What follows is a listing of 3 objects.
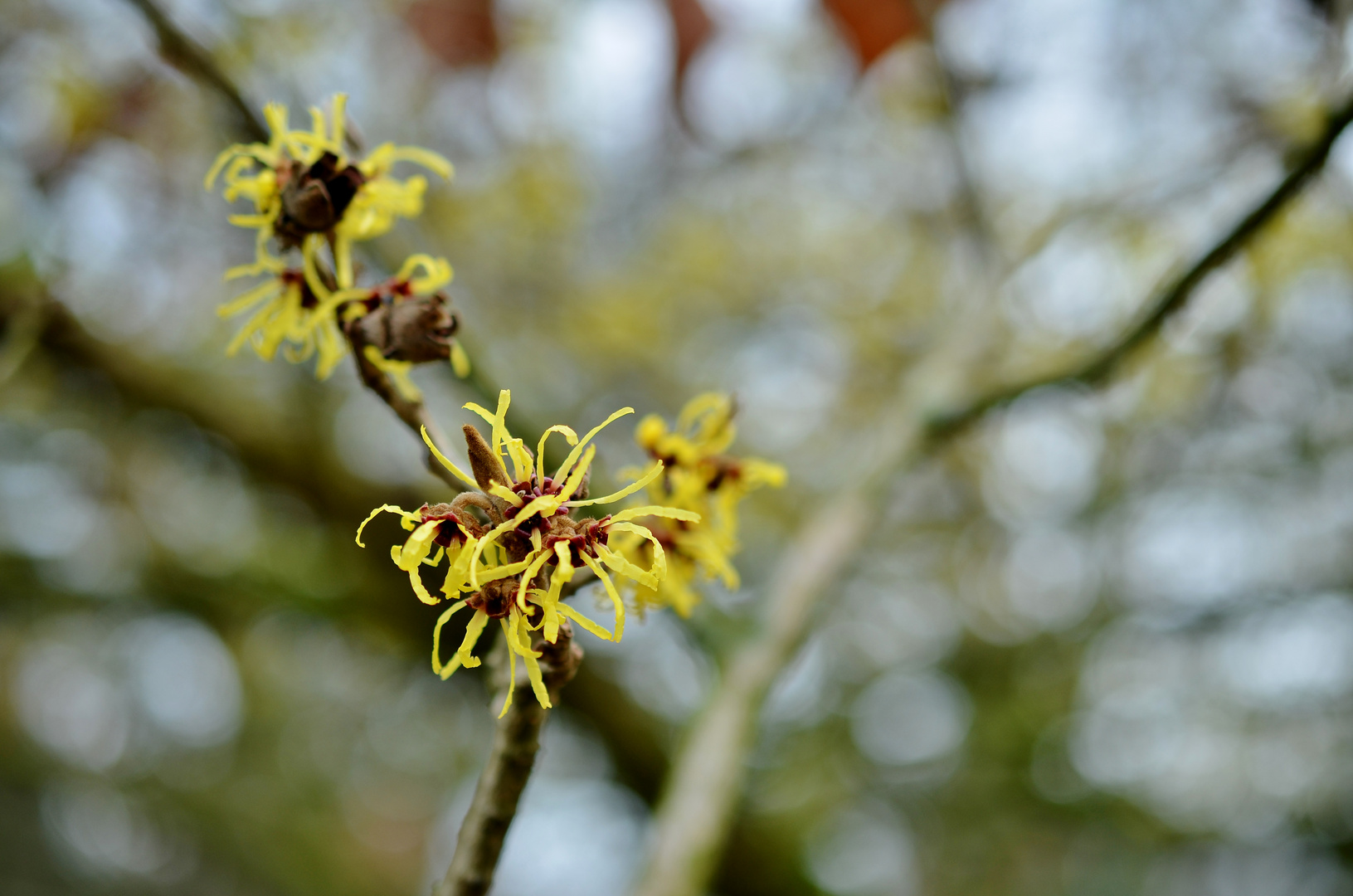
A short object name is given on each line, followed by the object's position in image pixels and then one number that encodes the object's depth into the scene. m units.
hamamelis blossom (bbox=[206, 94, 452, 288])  0.35
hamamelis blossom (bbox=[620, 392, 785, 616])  0.36
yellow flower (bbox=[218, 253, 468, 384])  0.35
